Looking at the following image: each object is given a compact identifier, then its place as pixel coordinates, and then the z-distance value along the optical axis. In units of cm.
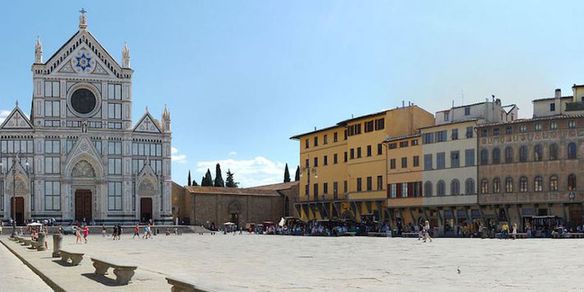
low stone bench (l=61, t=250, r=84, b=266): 2477
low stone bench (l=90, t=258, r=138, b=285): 1791
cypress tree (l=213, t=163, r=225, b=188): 11281
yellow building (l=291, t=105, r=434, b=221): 7244
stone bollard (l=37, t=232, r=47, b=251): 3728
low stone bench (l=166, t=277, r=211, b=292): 1203
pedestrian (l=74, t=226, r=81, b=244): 5333
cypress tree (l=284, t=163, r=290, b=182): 11631
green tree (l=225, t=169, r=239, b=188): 13114
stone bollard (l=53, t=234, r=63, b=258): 3020
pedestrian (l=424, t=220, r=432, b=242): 4817
